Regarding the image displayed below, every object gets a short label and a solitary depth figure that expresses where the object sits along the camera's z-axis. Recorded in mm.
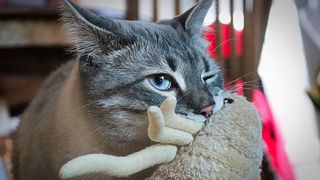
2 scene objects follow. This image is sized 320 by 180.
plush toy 356
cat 405
